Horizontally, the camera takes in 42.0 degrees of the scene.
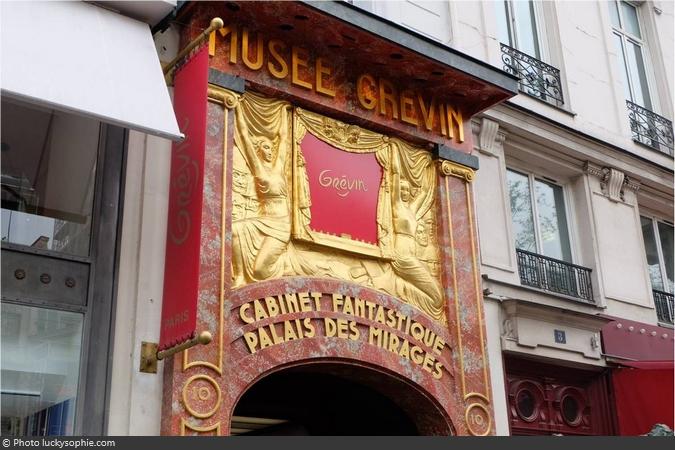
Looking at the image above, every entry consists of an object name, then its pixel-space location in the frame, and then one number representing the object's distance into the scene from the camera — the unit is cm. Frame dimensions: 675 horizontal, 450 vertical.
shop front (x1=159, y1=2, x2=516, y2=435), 686
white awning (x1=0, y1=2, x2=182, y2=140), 595
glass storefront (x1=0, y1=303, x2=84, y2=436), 613
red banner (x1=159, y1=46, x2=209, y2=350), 650
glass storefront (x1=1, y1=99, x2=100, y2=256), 662
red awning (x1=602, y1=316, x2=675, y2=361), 999
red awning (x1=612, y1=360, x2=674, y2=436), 942
